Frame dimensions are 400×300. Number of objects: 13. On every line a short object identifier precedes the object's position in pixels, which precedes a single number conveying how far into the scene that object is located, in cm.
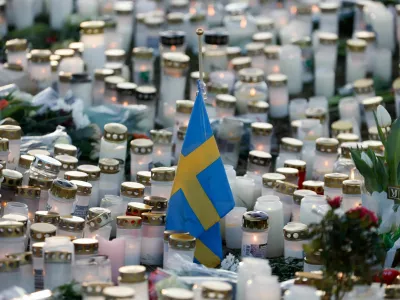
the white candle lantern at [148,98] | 2169
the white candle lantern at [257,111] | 2162
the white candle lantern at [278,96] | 2269
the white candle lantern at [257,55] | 2386
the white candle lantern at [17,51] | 2242
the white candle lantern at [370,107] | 2212
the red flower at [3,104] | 2009
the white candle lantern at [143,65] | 2339
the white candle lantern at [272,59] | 2362
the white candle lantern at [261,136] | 2056
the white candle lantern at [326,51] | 2414
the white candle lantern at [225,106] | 2134
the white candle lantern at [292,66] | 2395
